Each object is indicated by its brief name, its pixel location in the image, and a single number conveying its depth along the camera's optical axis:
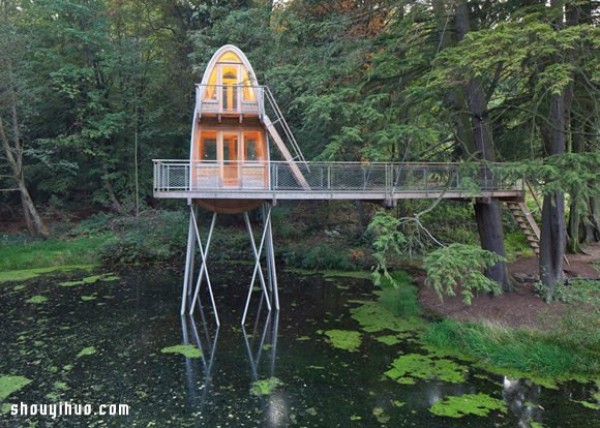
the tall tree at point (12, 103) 18.45
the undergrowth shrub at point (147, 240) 18.52
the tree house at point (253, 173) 11.60
